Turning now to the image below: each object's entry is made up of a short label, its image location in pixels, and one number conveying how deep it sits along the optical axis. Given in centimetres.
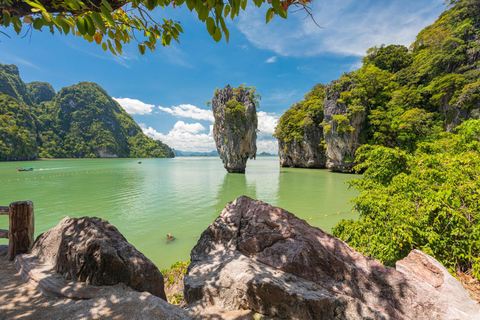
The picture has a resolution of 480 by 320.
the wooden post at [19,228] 304
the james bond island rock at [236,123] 2608
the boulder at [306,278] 186
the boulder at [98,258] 240
